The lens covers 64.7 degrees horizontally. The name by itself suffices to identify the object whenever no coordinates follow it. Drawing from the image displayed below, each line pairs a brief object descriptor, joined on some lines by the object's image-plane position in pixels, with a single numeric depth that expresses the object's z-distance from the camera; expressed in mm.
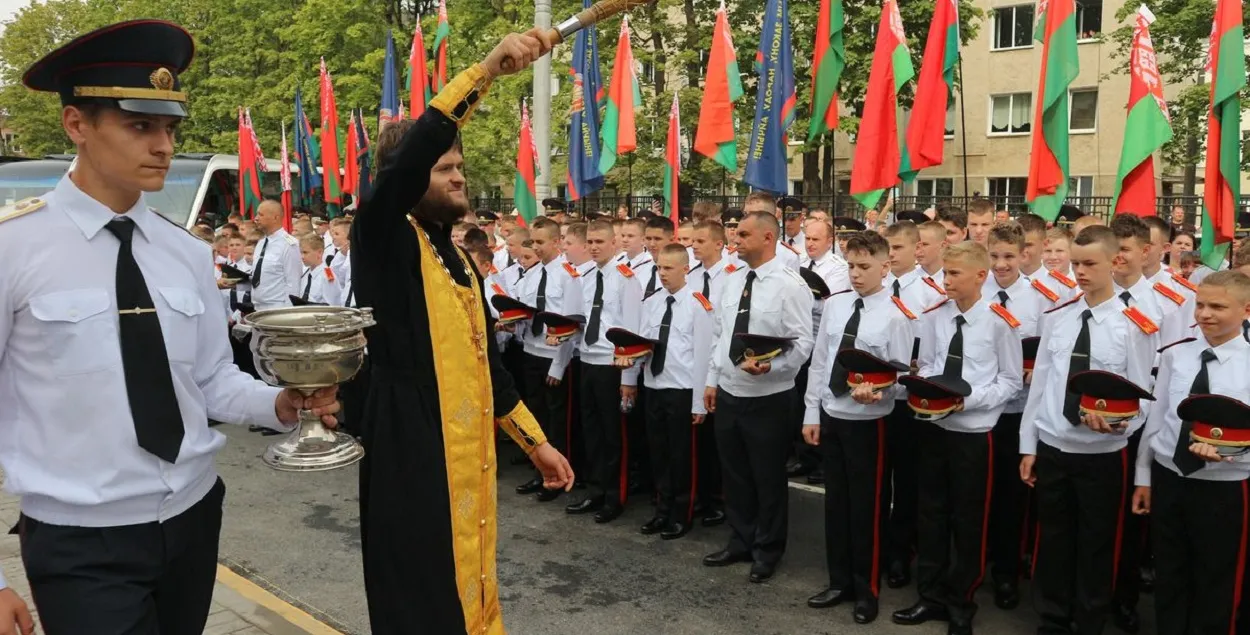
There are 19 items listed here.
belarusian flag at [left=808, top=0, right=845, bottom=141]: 9492
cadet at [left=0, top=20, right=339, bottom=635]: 2396
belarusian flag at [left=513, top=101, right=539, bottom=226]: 13305
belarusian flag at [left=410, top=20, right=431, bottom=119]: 15023
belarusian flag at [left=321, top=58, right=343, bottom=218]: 17703
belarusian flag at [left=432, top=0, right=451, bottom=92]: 14672
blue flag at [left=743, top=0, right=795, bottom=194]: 9555
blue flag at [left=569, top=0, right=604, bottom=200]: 11984
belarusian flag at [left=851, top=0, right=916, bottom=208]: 8523
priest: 3033
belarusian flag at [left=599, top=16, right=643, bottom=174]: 11234
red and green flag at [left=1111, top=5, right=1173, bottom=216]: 6945
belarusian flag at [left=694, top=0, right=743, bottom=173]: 10258
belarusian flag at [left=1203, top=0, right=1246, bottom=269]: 6445
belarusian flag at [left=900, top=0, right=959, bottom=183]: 8445
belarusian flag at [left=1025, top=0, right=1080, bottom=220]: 7469
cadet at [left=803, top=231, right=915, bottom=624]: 5371
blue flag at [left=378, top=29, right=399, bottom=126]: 15984
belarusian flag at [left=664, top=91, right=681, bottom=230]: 10273
